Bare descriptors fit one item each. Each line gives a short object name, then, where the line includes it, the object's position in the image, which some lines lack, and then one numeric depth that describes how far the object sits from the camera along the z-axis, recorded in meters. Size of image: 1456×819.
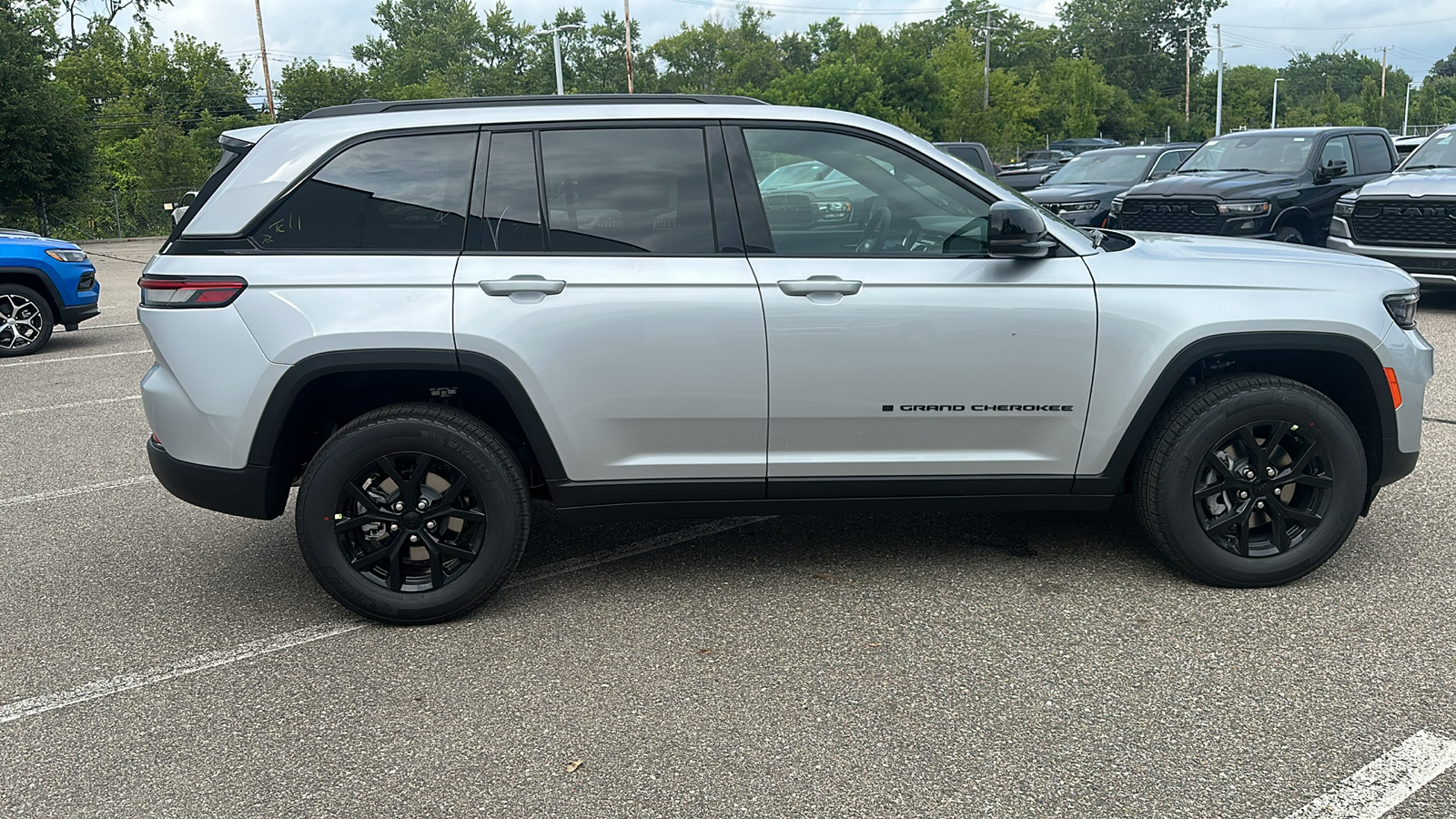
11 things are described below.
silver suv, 3.84
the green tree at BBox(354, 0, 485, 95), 96.25
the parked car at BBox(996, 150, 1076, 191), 19.27
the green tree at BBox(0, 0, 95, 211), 26.06
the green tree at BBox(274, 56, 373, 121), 56.81
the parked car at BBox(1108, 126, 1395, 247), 11.93
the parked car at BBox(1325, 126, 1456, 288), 10.45
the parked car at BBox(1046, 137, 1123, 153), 50.76
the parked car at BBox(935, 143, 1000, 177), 15.56
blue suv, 10.47
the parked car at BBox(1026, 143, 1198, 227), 15.09
